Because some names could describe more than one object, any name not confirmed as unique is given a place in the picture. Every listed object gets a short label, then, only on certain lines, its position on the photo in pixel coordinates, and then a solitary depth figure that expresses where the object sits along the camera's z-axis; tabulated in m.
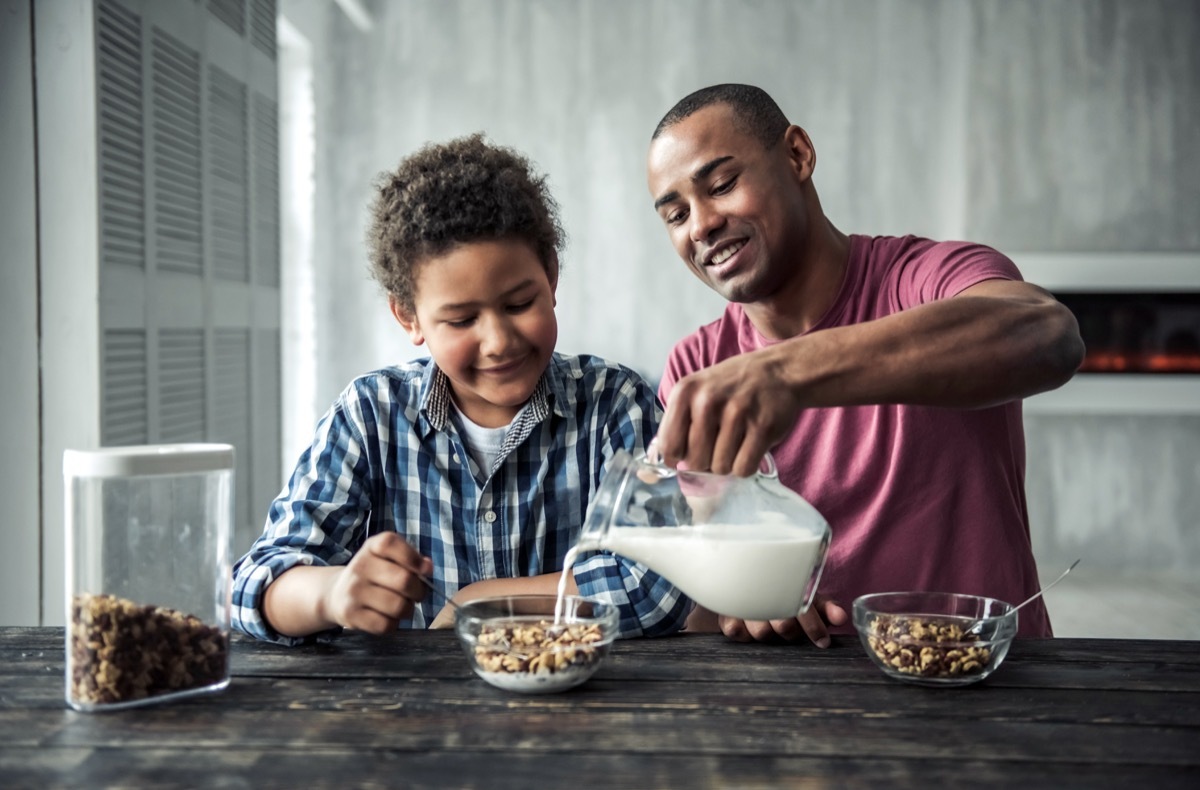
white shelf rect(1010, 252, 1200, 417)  4.07
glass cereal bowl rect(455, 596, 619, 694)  0.96
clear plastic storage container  0.92
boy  1.34
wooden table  0.79
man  1.61
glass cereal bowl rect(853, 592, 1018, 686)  0.98
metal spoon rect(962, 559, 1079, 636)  0.99
